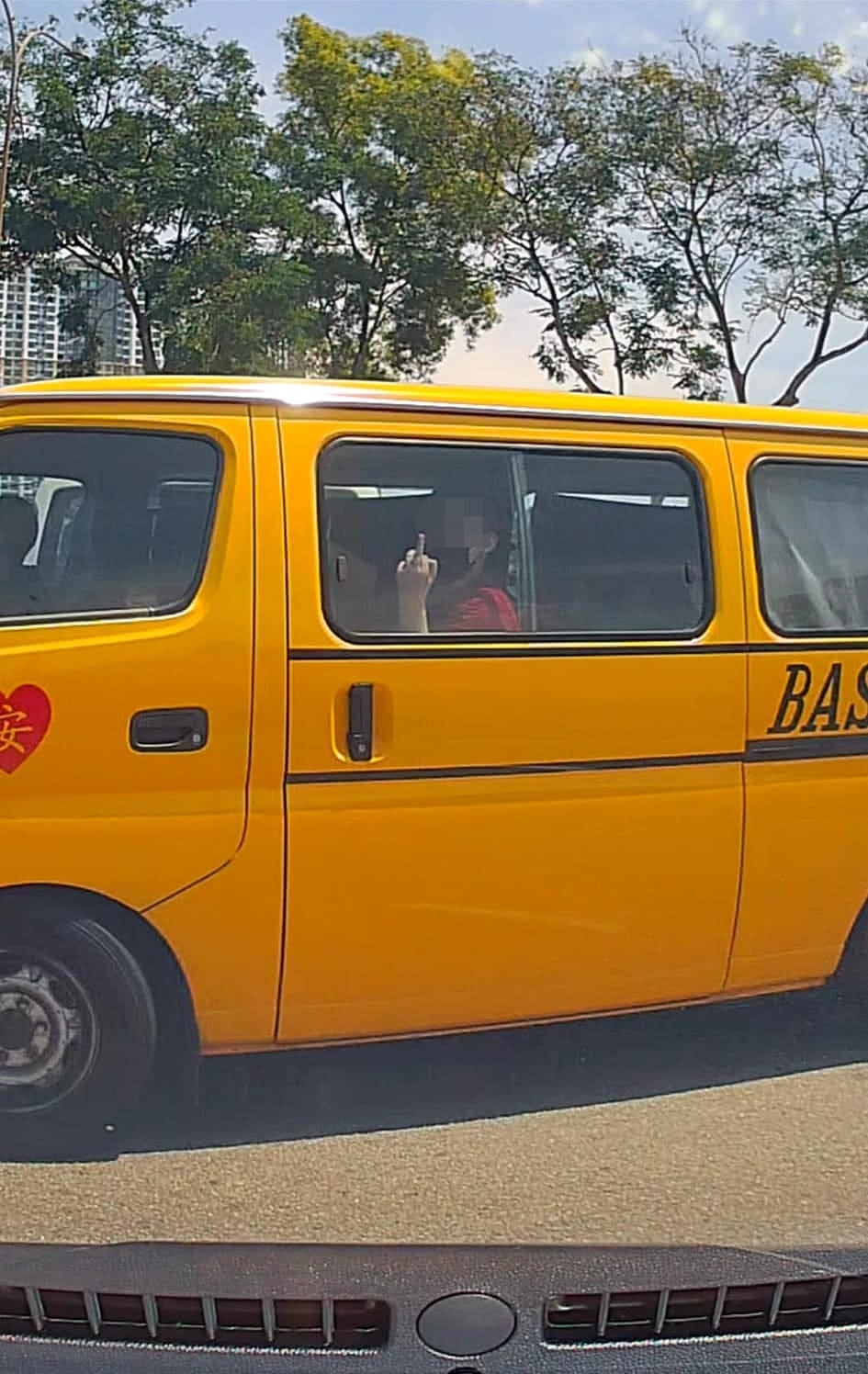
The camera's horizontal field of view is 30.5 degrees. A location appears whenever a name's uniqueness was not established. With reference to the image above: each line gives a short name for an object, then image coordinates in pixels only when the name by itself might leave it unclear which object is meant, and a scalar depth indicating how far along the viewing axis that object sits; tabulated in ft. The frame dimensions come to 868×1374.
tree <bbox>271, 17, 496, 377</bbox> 86.84
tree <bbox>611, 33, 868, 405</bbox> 85.51
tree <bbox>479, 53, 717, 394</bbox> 85.35
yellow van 12.84
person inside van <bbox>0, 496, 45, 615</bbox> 12.89
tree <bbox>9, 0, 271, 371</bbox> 76.79
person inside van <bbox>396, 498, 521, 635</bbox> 13.60
